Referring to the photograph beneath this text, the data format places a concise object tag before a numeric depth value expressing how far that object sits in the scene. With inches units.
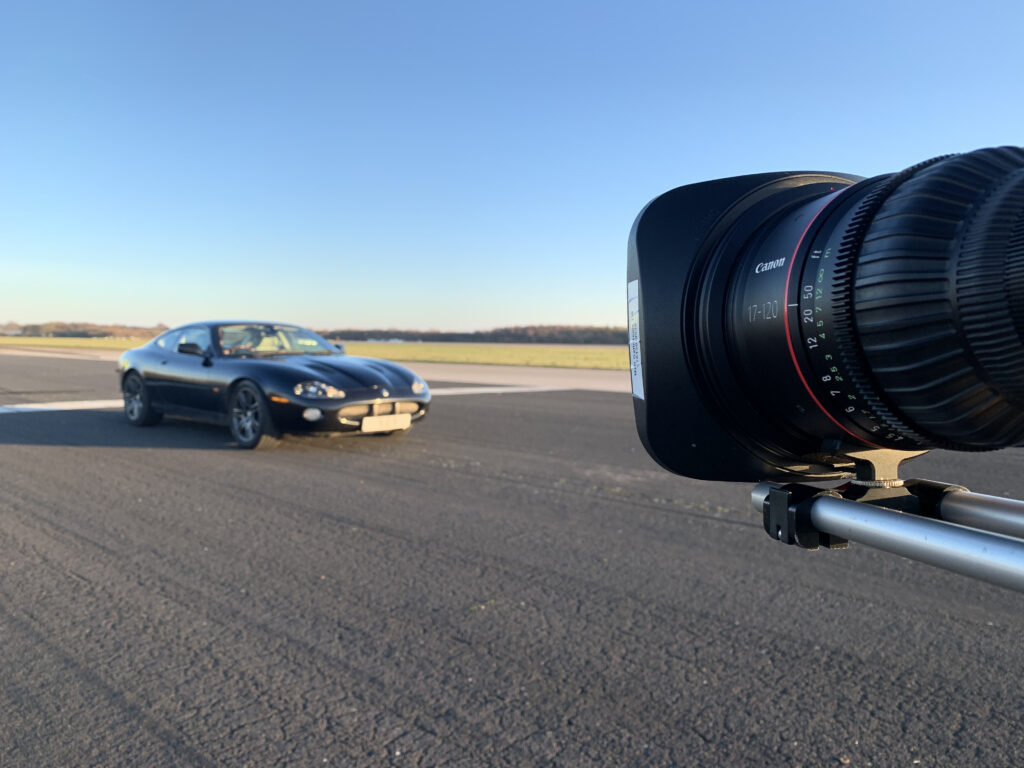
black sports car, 278.5
